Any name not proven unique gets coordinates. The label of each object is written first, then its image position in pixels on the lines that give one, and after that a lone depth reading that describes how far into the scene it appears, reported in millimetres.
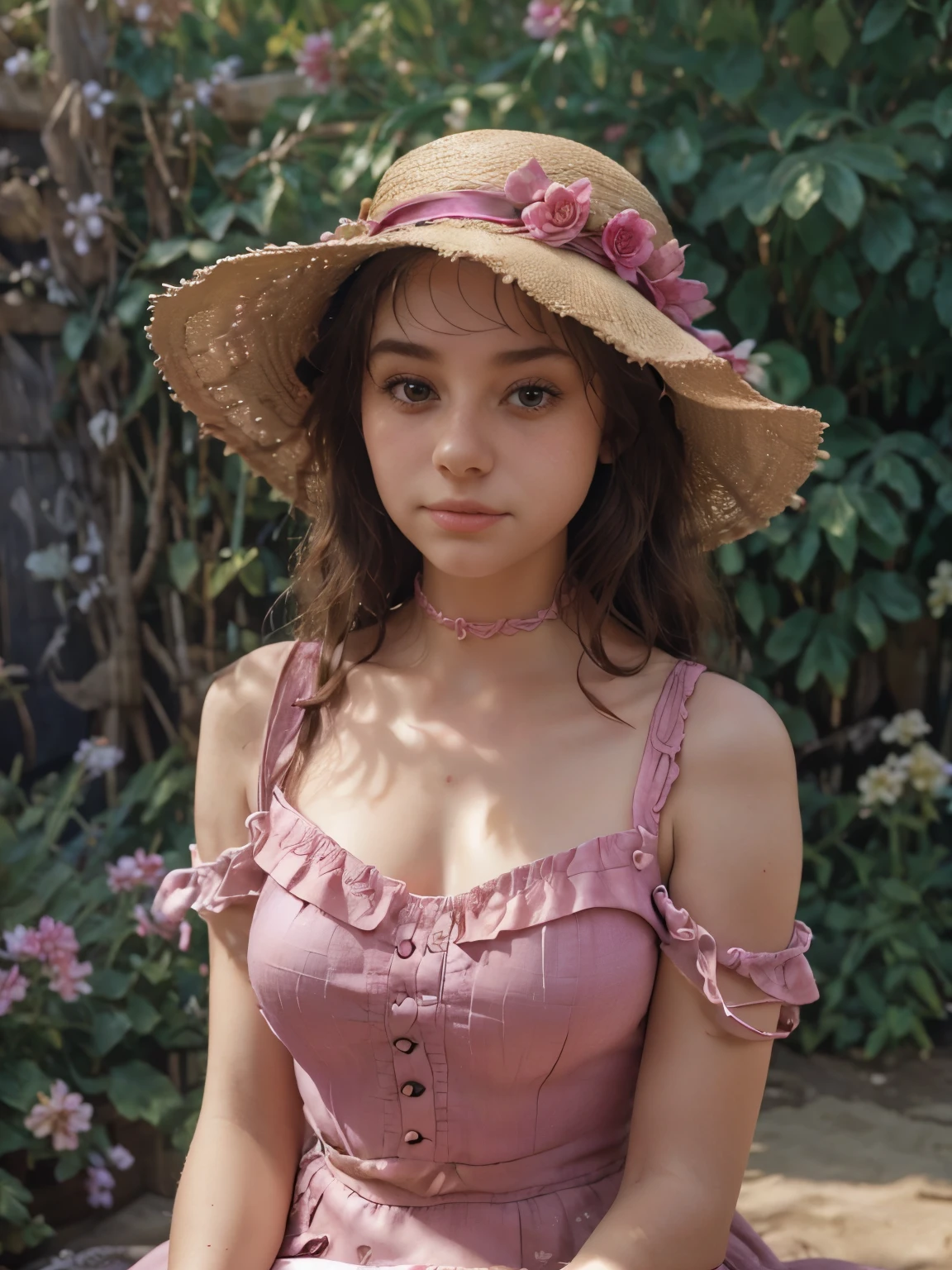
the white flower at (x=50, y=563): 2945
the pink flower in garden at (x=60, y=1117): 2258
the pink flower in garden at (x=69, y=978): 2324
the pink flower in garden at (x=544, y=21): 2863
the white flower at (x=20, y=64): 2852
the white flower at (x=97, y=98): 2857
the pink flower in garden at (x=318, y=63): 3053
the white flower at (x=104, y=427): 2941
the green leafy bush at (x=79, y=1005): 2291
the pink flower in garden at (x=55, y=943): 2330
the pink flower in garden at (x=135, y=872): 2578
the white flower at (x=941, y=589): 3037
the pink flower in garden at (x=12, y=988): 2291
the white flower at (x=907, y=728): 3137
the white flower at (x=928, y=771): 3100
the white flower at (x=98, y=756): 2877
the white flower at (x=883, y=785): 3113
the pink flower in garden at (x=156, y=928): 2469
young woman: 1337
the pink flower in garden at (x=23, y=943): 2316
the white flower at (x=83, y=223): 2865
